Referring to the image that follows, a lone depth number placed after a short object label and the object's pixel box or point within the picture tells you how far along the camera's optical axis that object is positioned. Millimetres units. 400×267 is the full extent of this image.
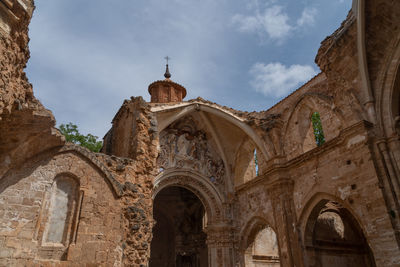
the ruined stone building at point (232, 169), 5555
